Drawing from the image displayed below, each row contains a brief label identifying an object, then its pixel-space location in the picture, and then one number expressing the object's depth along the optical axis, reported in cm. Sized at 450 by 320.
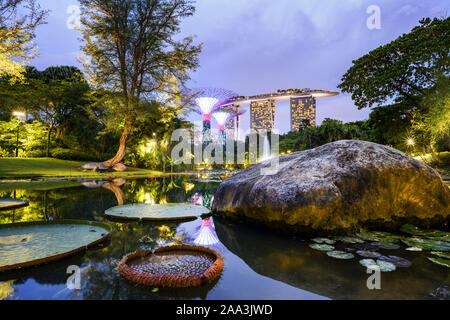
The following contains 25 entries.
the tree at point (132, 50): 1176
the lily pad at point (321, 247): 208
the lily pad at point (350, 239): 227
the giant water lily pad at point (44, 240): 169
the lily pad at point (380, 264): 164
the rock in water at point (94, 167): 1202
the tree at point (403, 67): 1394
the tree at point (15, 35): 934
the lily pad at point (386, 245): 209
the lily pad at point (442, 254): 185
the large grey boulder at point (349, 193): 247
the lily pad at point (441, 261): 171
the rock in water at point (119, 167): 1356
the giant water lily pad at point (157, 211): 317
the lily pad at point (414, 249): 204
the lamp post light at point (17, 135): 1524
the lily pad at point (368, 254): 188
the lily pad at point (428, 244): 205
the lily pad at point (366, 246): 208
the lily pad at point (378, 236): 234
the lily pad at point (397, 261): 170
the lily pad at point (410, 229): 257
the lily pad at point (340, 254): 188
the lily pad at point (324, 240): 226
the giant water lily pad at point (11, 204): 364
